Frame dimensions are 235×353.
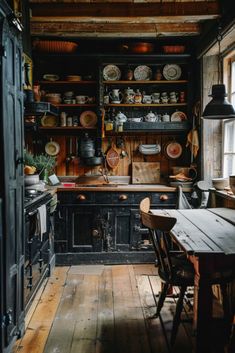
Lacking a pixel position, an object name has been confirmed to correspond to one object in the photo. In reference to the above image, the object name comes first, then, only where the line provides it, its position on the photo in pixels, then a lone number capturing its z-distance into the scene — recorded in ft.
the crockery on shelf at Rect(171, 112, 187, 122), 16.66
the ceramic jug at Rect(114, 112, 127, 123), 16.26
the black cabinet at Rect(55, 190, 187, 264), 15.26
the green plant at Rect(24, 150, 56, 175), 12.94
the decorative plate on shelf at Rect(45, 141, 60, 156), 16.94
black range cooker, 10.30
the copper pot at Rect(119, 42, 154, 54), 15.97
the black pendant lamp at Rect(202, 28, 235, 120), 9.88
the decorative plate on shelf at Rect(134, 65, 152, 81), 16.53
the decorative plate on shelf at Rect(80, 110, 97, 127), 16.74
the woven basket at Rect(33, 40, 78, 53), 15.71
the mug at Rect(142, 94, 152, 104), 16.48
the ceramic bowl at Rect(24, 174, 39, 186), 11.76
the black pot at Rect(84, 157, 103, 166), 16.28
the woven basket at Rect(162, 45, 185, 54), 16.01
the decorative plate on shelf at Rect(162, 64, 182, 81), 16.47
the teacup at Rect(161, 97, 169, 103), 16.56
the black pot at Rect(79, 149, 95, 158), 16.47
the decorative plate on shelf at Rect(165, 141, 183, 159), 17.03
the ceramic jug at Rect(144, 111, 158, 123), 16.49
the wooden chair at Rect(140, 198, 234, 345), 8.43
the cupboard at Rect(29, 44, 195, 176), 16.11
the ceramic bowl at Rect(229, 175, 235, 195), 10.43
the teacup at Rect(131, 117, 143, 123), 16.39
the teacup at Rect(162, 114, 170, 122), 16.57
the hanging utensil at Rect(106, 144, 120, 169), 17.04
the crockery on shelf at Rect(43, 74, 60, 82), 16.31
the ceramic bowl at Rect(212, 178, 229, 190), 12.45
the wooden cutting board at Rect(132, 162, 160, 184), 17.06
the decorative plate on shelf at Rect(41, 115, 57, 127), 16.60
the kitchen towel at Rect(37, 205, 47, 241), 11.20
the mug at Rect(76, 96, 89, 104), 16.40
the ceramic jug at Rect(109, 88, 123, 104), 16.39
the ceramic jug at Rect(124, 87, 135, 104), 16.40
